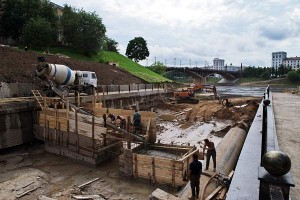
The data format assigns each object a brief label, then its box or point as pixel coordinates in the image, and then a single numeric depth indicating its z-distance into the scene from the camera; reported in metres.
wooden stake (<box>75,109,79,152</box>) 15.82
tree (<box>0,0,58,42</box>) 49.06
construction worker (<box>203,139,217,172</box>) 11.41
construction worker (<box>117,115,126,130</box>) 17.02
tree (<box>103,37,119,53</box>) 83.02
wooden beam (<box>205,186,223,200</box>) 9.07
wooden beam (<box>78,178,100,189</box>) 12.30
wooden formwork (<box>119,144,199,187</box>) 11.66
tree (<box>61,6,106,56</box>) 53.72
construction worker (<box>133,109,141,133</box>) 16.12
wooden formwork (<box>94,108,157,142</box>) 15.77
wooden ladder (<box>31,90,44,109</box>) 18.60
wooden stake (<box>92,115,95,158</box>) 15.01
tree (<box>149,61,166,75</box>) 84.69
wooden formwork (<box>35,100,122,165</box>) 15.03
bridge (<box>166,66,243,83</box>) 101.75
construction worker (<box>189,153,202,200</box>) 9.56
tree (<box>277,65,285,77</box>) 112.88
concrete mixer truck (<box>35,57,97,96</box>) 20.91
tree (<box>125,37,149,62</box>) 101.88
